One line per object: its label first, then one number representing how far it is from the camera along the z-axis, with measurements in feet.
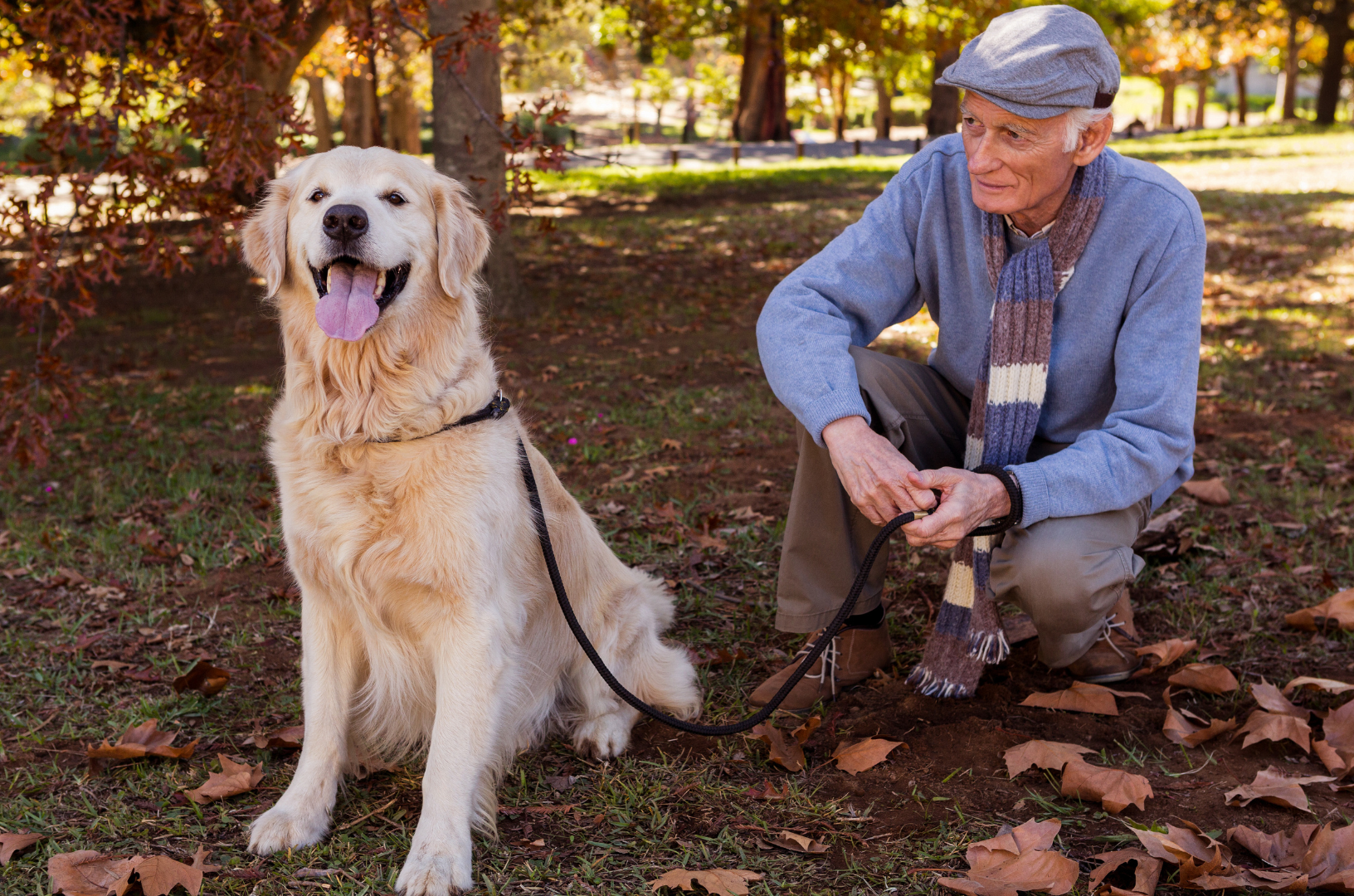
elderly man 8.48
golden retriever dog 8.00
